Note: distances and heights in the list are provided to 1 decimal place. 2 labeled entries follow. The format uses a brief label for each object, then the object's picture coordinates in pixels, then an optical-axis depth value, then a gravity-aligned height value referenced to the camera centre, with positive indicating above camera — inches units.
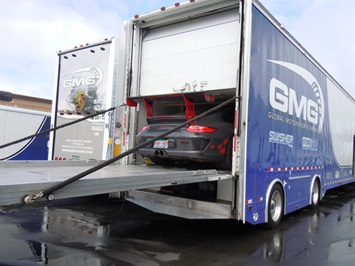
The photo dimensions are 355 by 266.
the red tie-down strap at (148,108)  264.5 +34.6
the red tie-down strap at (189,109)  235.0 +31.9
